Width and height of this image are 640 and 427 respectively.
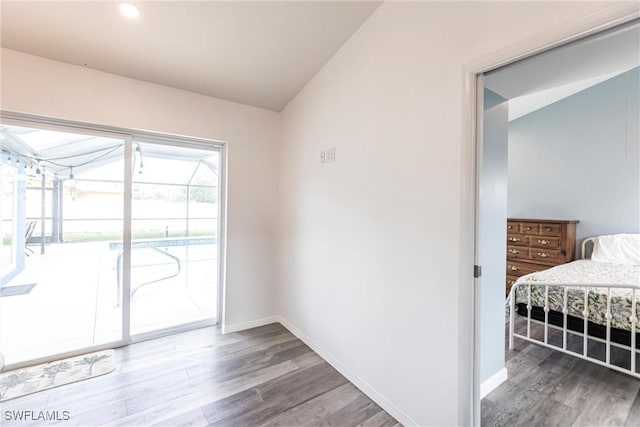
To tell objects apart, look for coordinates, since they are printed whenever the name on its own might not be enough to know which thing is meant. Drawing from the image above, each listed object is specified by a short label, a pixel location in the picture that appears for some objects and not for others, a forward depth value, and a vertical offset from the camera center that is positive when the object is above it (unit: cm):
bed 220 -80
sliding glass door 236 -26
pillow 330 -40
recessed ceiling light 181 +138
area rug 206 -134
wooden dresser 375 -40
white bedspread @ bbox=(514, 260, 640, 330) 221 -66
